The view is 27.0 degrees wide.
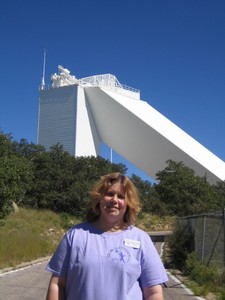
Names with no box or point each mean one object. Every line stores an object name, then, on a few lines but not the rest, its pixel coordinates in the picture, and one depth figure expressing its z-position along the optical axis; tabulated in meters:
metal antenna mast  63.52
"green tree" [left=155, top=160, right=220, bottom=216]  35.34
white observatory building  57.59
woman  2.32
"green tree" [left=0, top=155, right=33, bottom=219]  14.68
